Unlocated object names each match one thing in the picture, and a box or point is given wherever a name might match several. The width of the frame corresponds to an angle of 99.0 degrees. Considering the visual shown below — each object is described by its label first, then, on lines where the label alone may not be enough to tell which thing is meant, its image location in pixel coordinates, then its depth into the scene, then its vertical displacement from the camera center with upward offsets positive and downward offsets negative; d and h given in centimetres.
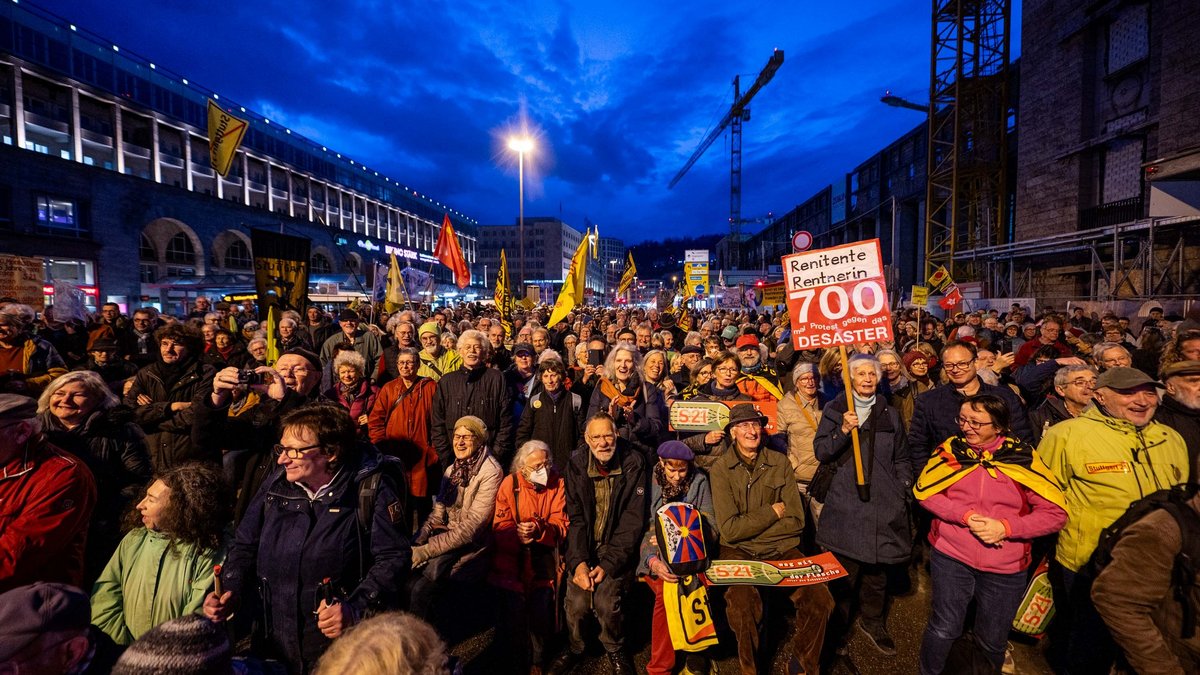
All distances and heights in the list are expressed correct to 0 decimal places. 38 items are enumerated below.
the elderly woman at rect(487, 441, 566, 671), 361 -172
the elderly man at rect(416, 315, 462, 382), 647 -53
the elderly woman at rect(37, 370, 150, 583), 308 -76
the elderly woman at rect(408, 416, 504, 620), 380 -160
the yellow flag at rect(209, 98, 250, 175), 1562 +563
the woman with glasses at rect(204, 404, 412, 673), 257 -116
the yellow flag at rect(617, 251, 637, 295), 2103 +158
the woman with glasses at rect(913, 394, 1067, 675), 292 -122
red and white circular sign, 1282 +180
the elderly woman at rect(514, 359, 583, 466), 528 -107
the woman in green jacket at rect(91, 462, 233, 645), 256 -125
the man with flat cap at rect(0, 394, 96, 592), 232 -87
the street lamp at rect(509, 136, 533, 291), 2014 +673
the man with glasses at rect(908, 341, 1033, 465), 413 -78
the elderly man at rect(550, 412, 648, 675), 354 -159
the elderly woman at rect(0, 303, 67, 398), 516 -37
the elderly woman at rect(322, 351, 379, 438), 512 -71
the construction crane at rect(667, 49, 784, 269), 9712 +4087
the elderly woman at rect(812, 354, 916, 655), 365 -144
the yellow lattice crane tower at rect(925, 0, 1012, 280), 2936 +1037
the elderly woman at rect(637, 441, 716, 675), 343 -144
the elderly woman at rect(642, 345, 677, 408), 589 -64
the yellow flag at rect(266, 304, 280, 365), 659 -31
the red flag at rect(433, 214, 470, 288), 1459 +180
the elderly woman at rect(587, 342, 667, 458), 514 -90
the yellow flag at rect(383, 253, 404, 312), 1265 +65
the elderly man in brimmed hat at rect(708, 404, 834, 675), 368 -140
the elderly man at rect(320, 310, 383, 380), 748 -35
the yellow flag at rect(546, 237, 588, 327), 1024 +57
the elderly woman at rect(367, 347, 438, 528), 498 -110
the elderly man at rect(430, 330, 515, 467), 520 -89
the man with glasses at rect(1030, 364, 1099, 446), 407 -73
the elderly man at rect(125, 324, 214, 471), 396 -66
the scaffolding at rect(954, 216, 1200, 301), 1636 +181
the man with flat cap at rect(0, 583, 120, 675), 143 -90
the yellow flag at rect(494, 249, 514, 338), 1325 +63
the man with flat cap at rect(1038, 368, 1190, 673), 302 -97
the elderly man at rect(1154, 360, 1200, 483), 337 -65
